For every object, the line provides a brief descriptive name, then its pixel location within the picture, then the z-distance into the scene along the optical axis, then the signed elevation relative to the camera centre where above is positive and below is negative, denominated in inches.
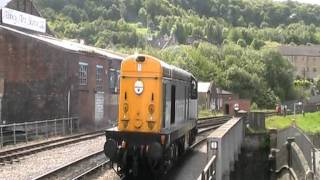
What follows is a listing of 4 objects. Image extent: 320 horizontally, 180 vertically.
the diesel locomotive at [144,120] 621.9 -21.0
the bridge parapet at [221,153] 544.3 -59.1
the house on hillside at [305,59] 7234.3 +569.0
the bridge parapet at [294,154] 765.3 -87.9
